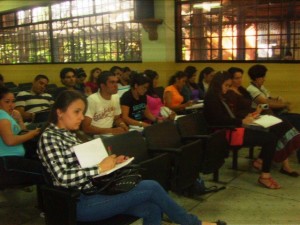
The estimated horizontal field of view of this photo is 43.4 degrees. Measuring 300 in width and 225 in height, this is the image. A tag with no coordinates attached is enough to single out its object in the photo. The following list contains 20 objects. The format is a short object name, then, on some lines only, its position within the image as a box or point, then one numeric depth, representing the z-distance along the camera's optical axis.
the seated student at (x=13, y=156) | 3.00
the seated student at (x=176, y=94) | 5.18
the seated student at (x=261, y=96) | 4.89
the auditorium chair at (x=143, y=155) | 2.80
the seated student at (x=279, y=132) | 4.26
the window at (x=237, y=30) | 6.14
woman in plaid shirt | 2.20
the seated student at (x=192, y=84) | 5.91
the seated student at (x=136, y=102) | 4.08
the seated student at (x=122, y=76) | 6.06
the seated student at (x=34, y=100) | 4.50
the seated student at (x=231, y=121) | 3.93
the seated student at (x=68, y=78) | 5.30
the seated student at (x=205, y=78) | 6.13
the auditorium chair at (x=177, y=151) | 3.09
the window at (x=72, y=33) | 8.14
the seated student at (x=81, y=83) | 5.76
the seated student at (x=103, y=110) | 3.63
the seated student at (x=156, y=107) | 4.50
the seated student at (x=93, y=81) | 5.88
